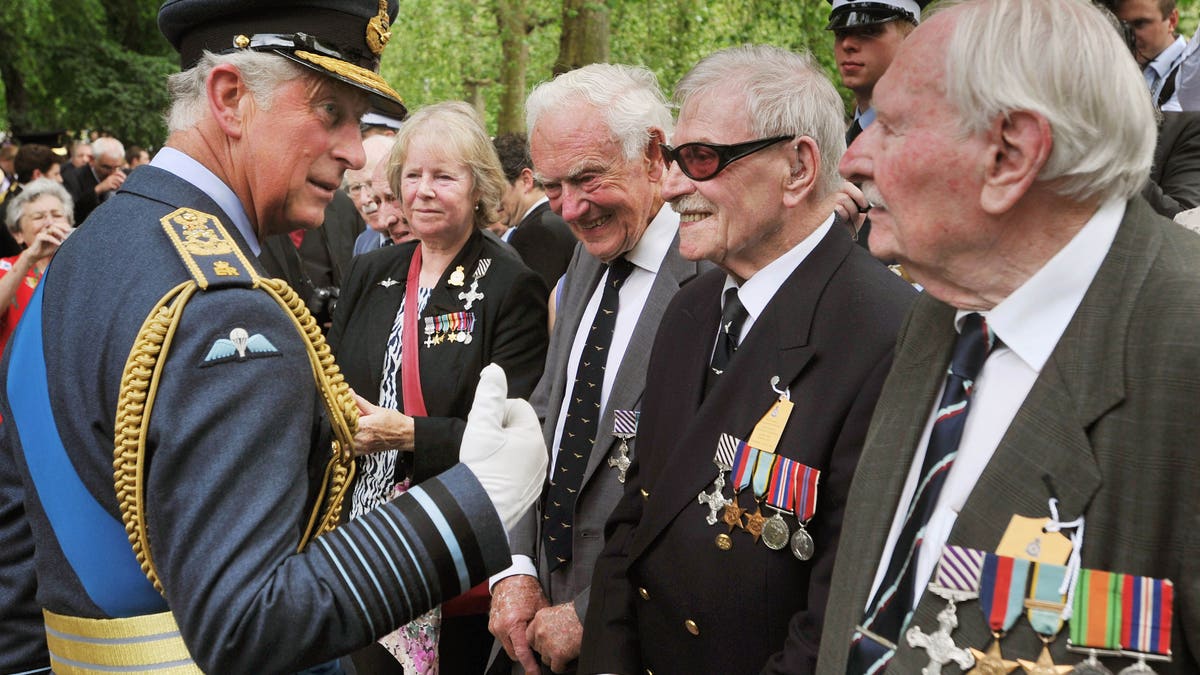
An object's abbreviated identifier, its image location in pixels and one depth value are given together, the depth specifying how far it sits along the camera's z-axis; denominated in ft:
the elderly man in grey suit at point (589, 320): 10.20
